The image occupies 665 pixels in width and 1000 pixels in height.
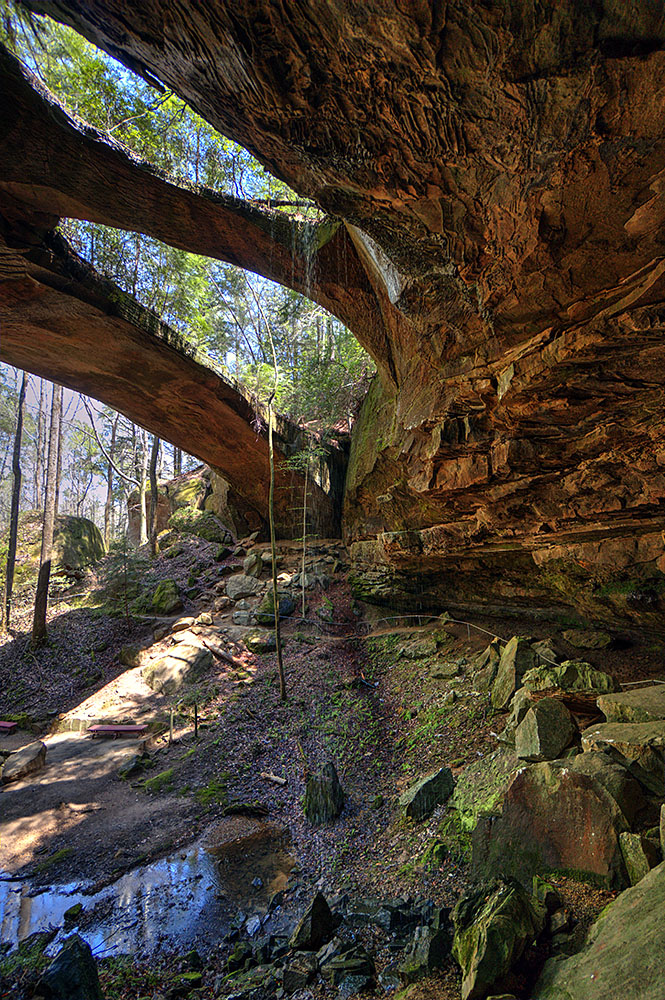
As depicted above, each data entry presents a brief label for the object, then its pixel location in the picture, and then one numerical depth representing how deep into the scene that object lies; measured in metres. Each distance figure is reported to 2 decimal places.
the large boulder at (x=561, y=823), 3.39
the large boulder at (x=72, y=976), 3.28
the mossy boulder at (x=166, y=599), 13.51
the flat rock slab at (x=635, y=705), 4.41
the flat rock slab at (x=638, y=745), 3.70
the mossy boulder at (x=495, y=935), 2.78
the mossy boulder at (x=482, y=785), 4.73
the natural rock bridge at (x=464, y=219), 2.32
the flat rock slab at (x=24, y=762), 7.54
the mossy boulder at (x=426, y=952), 3.25
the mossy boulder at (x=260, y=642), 11.48
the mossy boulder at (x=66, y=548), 15.92
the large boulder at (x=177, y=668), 10.41
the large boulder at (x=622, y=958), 2.11
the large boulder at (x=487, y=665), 7.38
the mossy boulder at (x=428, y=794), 5.25
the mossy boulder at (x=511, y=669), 6.48
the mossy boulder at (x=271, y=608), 12.62
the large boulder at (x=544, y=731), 4.61
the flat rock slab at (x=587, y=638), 7.91
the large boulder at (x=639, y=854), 3.09
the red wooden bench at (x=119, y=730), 8.93
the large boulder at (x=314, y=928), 3.86
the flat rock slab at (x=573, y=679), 5.42
